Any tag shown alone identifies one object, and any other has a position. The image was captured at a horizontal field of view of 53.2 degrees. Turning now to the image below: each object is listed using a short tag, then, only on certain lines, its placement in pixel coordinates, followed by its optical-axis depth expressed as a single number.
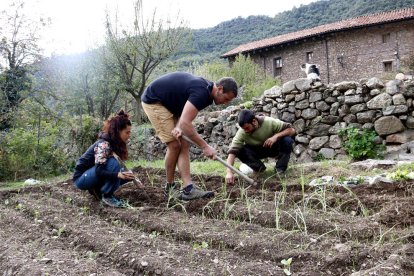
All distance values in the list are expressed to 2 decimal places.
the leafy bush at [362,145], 6.46
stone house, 21.20
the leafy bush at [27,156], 7.73
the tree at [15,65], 9.07
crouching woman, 3.85
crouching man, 4.87
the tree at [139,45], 14.29
